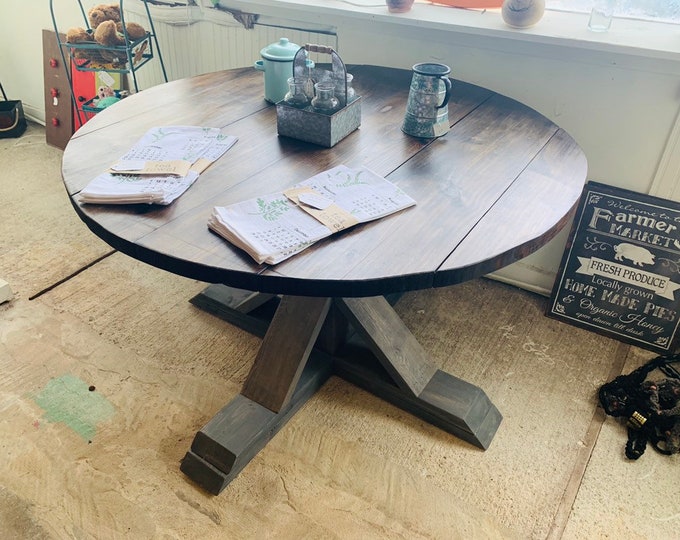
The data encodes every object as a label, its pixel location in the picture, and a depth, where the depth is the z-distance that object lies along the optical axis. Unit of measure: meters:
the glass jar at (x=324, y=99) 1.38
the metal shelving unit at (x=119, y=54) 2.35
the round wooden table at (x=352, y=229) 1.03
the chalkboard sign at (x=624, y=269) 1.74
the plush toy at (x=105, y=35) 2.33
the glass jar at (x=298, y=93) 1.41
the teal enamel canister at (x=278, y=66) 1.57
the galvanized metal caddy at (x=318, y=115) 1.38
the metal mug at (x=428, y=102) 1.40
